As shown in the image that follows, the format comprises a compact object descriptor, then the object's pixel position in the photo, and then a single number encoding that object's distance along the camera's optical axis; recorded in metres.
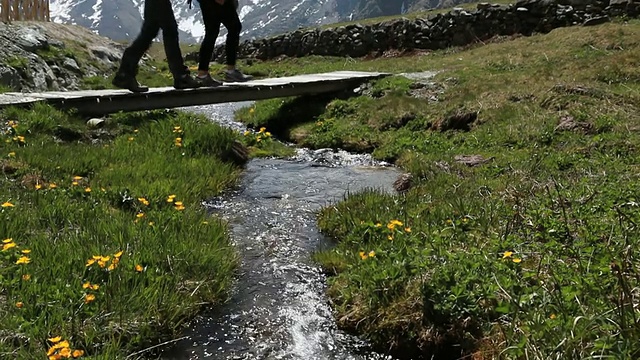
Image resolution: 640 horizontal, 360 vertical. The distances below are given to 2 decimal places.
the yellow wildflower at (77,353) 2.98
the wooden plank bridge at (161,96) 9.21
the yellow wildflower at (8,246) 3.95
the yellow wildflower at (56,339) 3.02
